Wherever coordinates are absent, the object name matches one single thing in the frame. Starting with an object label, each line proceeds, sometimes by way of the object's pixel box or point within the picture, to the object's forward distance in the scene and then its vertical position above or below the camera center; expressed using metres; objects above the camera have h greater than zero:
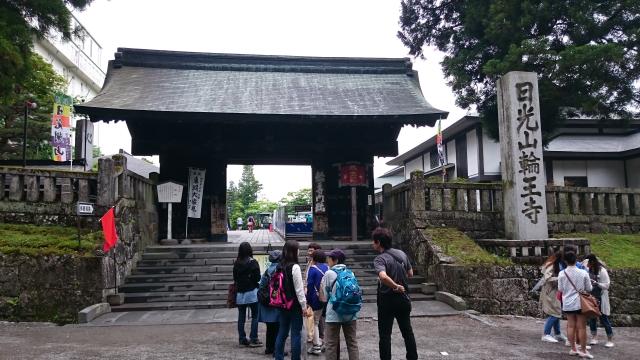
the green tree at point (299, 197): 56.47 +2.62
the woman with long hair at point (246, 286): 7.02 -1.03
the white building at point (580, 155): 22.41 +2.77
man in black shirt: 5.32 -1.01
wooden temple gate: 14.19 +3.06
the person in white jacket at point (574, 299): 6.70 -1.27
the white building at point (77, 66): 35.48 +13.28
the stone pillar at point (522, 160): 11.48 +1.32
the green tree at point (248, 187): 63.53 +4.41
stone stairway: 10.38 -1.44
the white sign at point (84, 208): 9.69 +0.30
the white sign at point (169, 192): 14.48 +0.89
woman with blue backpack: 5.27 -1.08
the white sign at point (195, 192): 15.31 +0.93
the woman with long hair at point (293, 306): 5.51 -1.03
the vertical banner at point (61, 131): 16.94 +3.43
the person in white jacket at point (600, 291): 7.68 -1.35
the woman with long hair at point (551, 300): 7.44 -1.43
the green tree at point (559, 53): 12.80 +4.69
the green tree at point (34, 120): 20.50 +4.81
